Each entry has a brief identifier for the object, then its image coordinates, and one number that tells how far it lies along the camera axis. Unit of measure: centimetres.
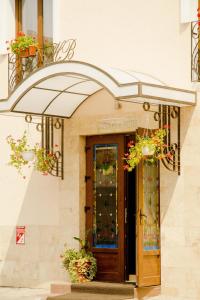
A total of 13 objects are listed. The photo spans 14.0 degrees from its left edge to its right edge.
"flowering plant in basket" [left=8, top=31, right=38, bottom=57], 1546
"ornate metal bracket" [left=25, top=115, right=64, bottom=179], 1505
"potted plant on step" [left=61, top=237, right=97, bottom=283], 1418
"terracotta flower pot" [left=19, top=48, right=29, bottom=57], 1553
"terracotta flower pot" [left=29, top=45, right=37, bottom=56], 1544
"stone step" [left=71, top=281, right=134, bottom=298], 1345
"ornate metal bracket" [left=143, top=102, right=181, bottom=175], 1320
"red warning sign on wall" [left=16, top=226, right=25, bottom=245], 1563
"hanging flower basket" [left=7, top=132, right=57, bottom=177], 1484
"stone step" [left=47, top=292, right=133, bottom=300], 1338
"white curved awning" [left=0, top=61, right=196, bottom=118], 1231
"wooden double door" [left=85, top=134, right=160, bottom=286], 1346
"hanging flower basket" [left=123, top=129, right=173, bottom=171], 1300
